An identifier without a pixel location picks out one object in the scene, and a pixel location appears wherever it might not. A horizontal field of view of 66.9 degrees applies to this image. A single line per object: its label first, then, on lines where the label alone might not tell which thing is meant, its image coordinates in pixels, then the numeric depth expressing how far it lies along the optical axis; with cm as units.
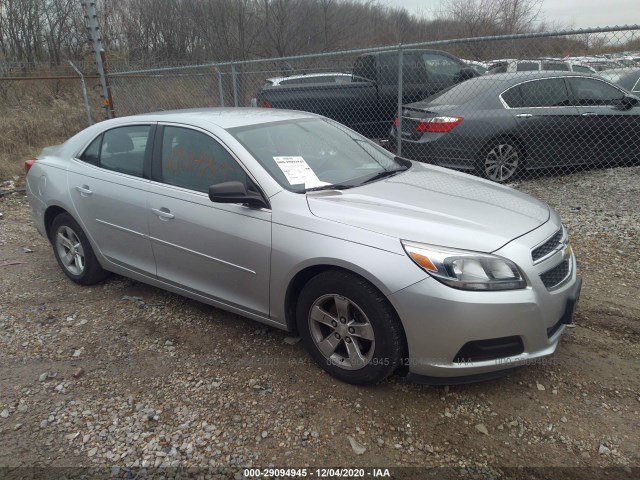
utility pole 919
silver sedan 247
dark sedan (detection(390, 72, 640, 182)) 647
